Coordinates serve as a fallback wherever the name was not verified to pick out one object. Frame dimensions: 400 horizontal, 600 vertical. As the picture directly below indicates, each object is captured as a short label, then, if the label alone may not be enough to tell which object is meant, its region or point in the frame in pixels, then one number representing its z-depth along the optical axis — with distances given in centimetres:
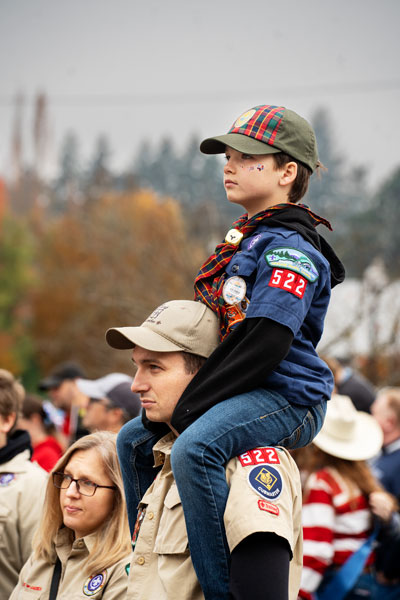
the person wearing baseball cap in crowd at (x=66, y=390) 1614
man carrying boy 512
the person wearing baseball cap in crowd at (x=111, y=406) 1219
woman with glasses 729
